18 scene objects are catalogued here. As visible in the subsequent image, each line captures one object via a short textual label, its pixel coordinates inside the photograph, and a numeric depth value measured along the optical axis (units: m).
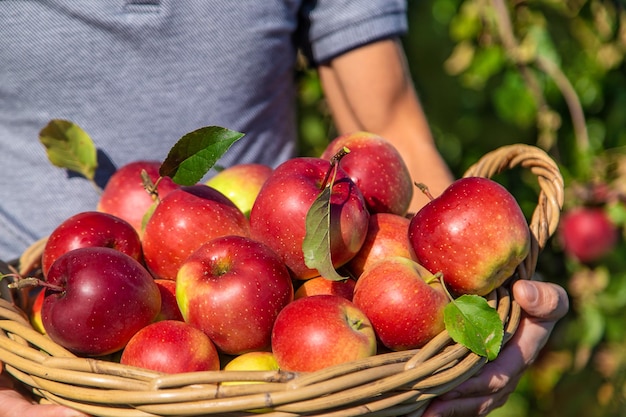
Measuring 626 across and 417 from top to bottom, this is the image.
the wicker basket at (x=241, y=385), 0.80
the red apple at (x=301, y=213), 0.99
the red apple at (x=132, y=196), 1.23
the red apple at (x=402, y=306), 0.95
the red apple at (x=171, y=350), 0.90
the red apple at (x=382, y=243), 1.07
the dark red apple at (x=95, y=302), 0.93
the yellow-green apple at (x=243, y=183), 1.20
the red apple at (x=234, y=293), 0.95
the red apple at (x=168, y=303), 1.04
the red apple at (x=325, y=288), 1.03
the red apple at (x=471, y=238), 1.01
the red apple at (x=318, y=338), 0.90
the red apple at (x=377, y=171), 1.14
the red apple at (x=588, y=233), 2.27
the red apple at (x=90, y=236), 1.07
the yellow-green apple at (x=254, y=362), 0.93
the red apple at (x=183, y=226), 1.06
